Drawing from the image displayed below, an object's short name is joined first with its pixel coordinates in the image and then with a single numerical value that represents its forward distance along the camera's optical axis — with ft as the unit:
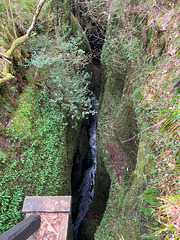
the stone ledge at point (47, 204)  8.89
